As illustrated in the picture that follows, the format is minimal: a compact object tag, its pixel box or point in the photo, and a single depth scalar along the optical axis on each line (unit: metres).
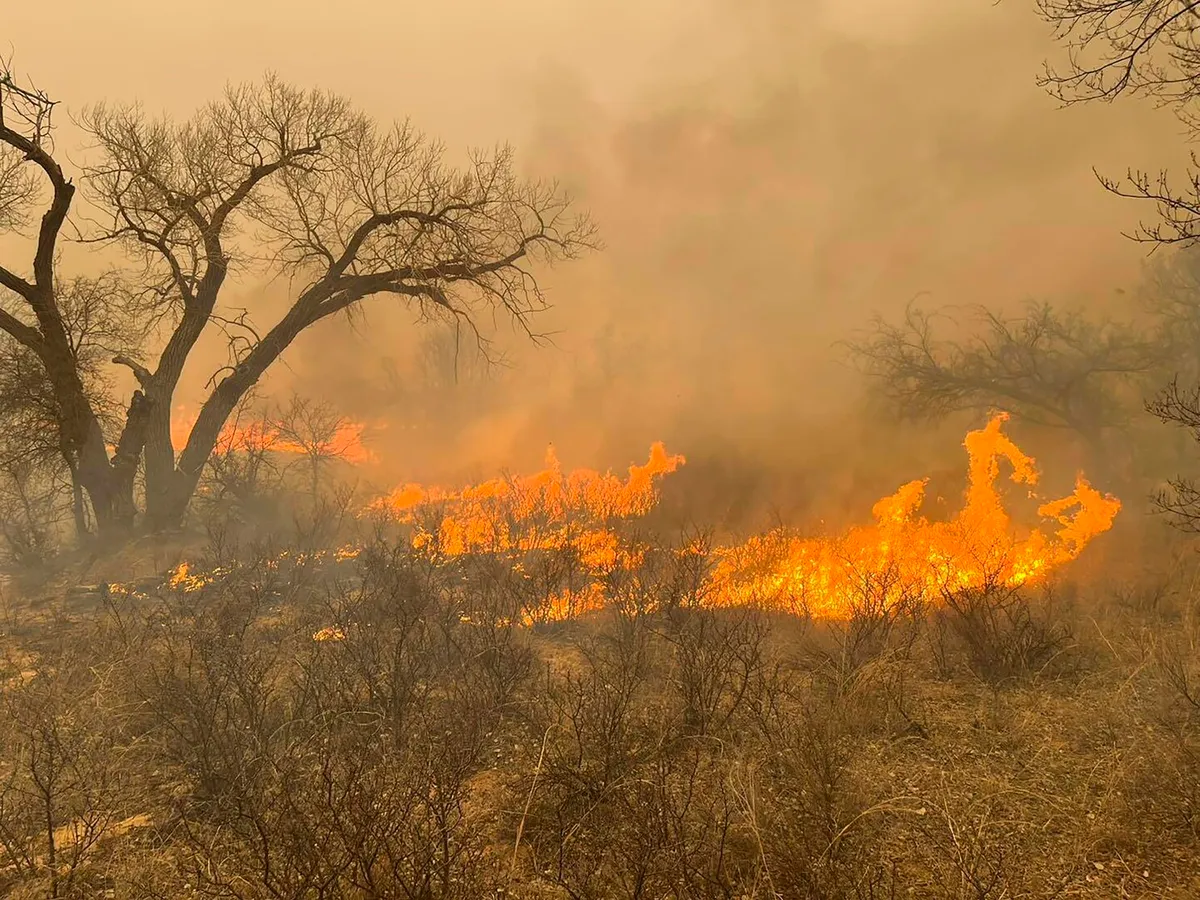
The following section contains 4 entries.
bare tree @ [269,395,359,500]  20.95
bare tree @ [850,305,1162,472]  14.30
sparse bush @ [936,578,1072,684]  5.95
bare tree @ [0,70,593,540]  11.93
